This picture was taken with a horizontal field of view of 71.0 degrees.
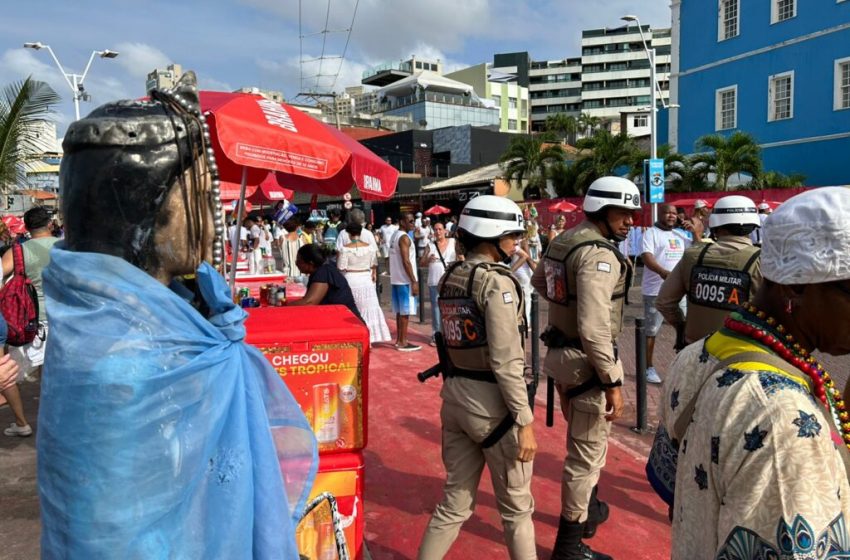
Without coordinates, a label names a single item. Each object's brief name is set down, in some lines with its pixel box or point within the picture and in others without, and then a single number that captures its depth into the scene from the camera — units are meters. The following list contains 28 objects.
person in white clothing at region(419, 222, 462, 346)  9.09
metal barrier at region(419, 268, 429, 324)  11.09
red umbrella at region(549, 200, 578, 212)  27.87
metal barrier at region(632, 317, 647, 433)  5.43
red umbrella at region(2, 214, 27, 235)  12.88
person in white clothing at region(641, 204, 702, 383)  7.08
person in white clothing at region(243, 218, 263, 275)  12.46
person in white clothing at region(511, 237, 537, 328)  8.62
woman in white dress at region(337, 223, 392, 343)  7.69
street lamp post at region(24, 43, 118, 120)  20.59
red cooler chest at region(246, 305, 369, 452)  2.87
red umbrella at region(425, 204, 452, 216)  30.47
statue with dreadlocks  1.17
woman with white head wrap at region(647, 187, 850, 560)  1.24
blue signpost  16.84
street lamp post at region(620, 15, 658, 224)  21.82
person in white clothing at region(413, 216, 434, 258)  17.36
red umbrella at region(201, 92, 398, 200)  3.58
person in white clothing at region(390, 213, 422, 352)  8.60
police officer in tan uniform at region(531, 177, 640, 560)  3.40
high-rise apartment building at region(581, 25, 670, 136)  89.88
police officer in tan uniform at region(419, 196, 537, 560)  2.93
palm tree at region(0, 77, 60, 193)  9.32
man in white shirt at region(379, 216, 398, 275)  18.11
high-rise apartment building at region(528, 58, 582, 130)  98.75
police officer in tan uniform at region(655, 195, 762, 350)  3.96
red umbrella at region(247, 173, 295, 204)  8.09
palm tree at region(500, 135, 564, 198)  34.46
